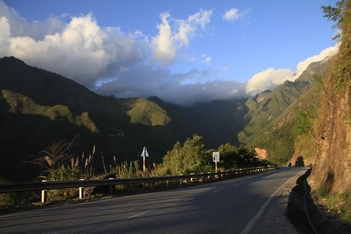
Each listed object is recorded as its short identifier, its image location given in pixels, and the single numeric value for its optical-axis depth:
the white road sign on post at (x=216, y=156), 37.56
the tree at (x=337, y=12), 17.38
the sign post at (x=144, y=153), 20.80
